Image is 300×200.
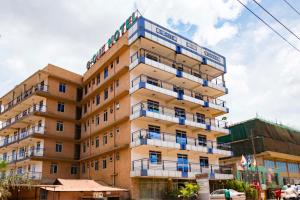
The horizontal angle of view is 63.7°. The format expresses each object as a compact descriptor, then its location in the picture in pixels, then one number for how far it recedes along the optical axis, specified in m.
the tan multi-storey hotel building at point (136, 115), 26.31
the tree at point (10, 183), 21.49
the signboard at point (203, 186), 21.99
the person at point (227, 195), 21.27
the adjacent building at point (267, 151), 37.62
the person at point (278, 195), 25.50
